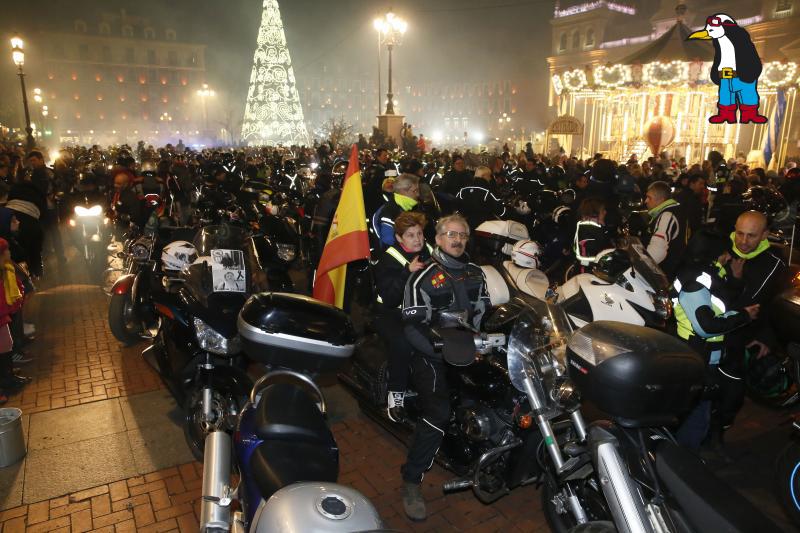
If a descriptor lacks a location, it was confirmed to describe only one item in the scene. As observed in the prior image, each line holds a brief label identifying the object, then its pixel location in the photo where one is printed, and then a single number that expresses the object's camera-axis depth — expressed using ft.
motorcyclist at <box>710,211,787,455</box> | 13.96
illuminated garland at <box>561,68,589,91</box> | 88.70
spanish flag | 16.55
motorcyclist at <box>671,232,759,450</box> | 12.99
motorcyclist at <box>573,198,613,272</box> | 19.04
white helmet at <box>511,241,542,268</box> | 16.98
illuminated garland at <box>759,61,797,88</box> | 70.59
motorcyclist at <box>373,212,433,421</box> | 14.19
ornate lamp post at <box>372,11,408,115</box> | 74.23
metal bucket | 13.95
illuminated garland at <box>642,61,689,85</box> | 73.72
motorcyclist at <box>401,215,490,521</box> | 11.82
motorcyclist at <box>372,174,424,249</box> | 21.24
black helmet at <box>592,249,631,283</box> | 12.58
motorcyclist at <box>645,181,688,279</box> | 20.68
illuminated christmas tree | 182.48
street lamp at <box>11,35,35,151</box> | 63.87
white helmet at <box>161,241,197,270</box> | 17.88
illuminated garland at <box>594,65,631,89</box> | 80.23
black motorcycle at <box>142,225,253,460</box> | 13.82
